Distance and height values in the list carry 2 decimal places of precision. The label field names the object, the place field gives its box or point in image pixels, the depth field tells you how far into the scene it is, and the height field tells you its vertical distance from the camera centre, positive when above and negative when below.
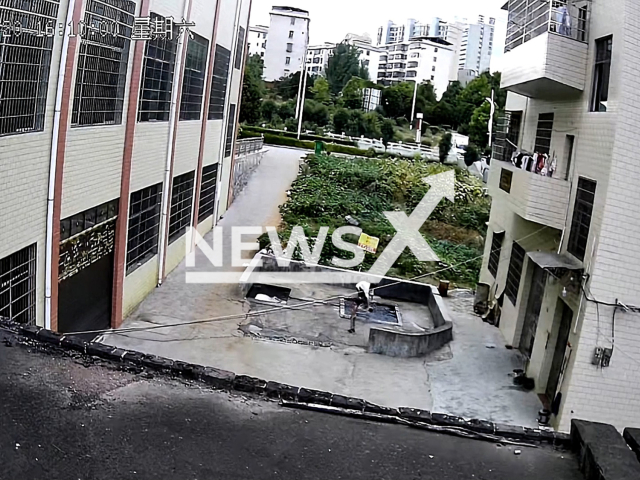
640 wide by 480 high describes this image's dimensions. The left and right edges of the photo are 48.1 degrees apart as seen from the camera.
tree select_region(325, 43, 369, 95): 64.06 +8.26
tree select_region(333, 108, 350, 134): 46.03 +2.63
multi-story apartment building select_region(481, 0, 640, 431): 8.77 -0.21
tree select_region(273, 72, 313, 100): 57.53 +5.50
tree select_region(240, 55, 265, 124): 36.66 +2.67
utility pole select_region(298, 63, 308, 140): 41.47 +2.68
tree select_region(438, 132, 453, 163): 38.09 +1.46
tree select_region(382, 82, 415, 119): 53.62 +5.07
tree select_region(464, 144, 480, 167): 37.72 +1.12
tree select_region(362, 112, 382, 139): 46.42 +2.42
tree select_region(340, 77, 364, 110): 52.19 +4.91
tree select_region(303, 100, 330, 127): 48.19 +2.97
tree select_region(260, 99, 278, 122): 49.72 +2.91
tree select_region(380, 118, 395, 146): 44.75 +2.28
